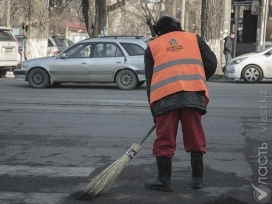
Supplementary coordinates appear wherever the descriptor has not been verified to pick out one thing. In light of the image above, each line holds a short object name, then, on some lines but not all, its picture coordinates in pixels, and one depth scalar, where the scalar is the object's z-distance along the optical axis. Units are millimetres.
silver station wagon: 16625
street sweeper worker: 5656
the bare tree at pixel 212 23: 22719
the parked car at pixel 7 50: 21438
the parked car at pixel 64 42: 31384
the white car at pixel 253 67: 19625
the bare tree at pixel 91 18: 29172
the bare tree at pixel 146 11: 46906
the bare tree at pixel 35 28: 23219
